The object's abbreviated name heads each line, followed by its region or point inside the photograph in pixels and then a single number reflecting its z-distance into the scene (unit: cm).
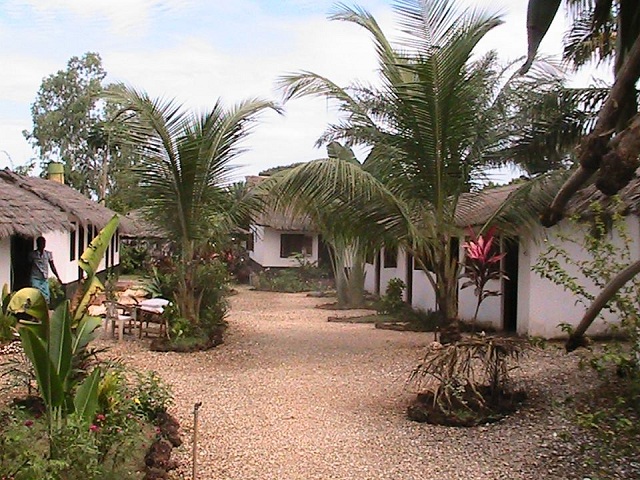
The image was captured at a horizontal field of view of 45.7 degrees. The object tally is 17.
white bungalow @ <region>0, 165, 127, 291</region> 1372
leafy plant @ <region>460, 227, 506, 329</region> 1191
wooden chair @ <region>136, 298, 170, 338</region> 1312
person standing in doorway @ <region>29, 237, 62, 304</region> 1342
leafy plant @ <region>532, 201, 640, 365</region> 624
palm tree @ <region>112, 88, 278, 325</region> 1258
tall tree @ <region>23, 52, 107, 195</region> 4238
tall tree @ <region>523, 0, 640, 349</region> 275
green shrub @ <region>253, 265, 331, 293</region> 2752
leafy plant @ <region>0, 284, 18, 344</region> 1100
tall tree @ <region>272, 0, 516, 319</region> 1077
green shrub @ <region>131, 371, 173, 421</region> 706
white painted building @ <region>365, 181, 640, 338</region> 1266
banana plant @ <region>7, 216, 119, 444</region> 543
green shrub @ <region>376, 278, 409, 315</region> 1854
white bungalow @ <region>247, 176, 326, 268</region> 3078
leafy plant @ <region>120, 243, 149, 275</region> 3269
